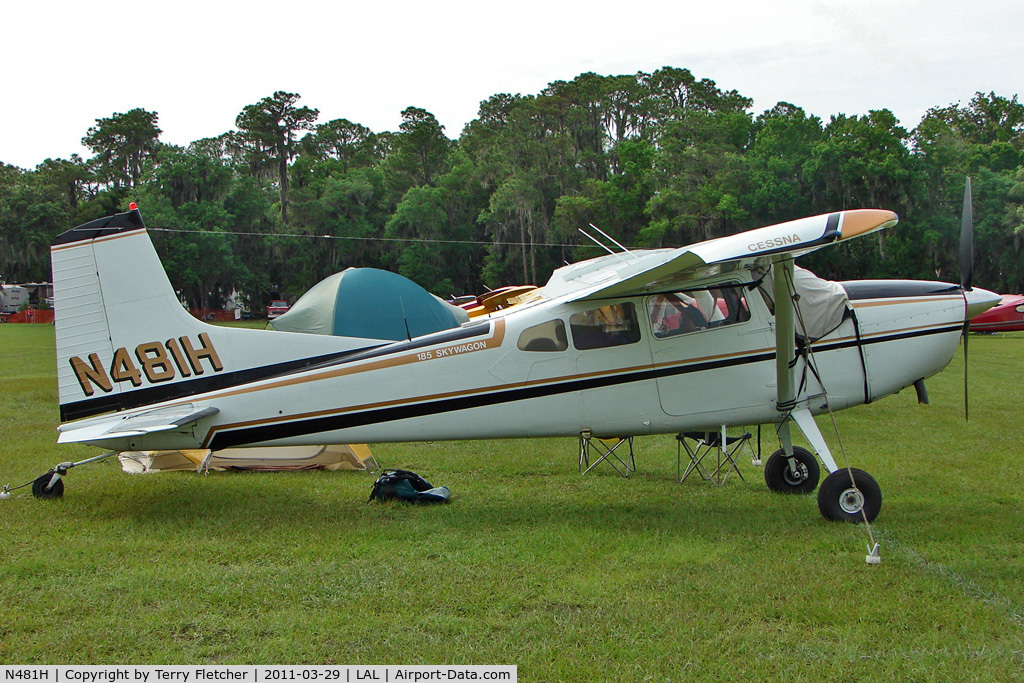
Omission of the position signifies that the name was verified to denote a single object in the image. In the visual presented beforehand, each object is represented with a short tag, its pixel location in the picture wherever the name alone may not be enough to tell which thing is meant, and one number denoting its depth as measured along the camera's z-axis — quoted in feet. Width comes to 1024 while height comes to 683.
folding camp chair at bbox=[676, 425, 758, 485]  28.98
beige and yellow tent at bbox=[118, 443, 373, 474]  31.78
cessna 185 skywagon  23.93
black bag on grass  25.76
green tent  66.74
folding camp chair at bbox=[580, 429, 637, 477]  31.55
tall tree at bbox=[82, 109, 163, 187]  273.95
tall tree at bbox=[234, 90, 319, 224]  281.33
